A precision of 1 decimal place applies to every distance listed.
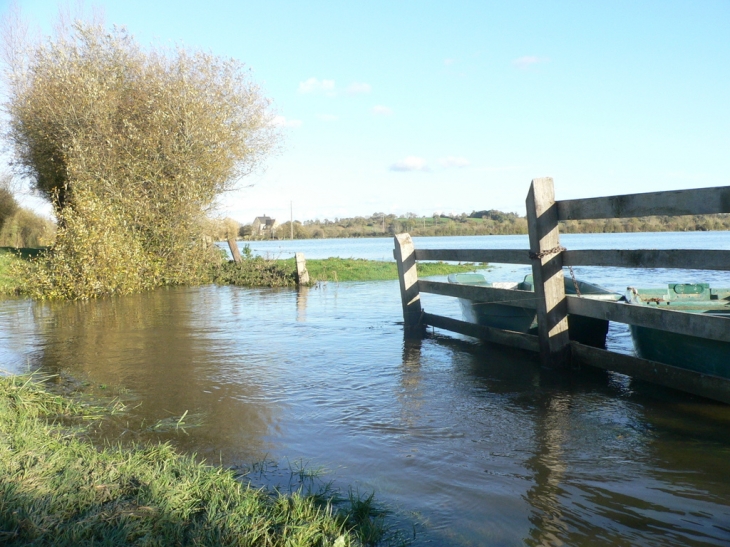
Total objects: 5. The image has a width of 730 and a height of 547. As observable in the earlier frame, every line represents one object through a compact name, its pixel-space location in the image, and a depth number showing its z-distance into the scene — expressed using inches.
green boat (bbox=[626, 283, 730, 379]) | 216.7
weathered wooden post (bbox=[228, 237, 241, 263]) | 970.7
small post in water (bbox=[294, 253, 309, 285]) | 734.5
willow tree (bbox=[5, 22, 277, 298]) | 653.3
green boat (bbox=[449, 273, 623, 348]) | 302.7
